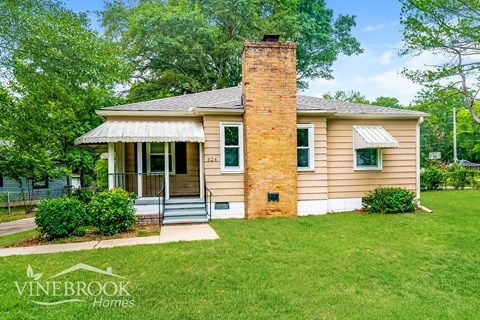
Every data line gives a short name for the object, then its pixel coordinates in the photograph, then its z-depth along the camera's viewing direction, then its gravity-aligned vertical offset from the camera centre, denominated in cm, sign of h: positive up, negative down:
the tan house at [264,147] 947 +34
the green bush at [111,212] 742 -140
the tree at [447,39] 1179 +500
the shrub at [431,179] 1870 -155
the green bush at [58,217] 705 -144
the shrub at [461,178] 1912 -155
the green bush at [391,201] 990 -158
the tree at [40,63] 922 +332
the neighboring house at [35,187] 1966 -213
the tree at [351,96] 4847 +1024
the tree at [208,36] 1906 +876
